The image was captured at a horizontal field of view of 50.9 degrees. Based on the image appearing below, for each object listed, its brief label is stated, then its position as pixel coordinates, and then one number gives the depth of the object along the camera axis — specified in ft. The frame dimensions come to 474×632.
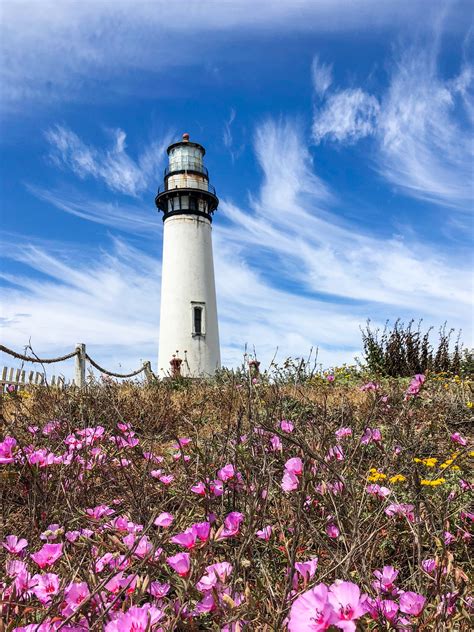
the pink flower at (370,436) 8.73
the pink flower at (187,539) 4.86
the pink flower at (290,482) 5.87
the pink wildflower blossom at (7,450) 7.79
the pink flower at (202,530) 5.10
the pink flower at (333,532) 6.20
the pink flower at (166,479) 7.65
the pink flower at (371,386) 13.28
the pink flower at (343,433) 9.12
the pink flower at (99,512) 6.71
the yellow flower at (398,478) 8.34
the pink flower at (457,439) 9.56
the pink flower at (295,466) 5.95
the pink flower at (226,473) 6.73
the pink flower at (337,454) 7.75
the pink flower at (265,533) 5.99
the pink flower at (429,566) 5.35
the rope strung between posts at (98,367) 37.27
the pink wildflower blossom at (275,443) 8.12
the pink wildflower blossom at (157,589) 4.80
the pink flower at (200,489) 6.39
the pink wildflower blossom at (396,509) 6.79
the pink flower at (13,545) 5.43
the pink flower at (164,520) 5.31
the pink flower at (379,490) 6.75
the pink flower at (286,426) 9.07
